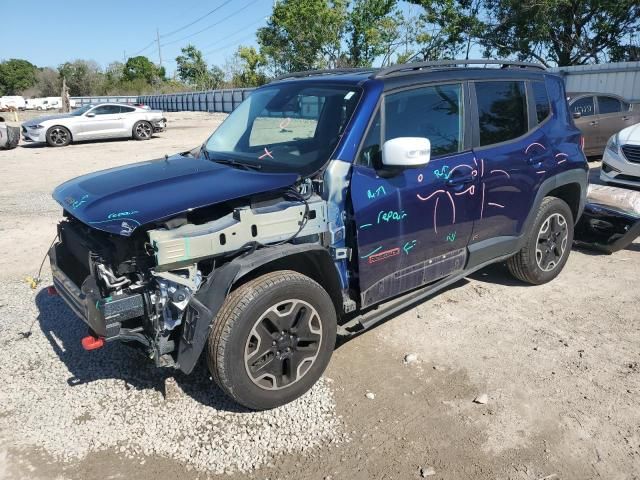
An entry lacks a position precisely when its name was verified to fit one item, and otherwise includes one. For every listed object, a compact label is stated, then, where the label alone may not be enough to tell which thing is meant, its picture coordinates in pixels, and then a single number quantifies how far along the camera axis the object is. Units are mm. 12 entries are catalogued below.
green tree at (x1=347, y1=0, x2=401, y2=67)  41000
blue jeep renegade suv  2797
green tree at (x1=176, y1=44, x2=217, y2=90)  83062
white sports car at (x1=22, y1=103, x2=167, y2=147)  17984
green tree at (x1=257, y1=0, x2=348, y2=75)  40406
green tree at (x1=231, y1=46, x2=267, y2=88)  53812
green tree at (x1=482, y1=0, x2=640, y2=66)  27906
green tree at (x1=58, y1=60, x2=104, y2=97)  76688
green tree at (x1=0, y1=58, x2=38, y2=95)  88250
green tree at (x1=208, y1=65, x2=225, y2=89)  75688
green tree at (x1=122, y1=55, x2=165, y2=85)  92750
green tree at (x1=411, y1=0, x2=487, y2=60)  34312
